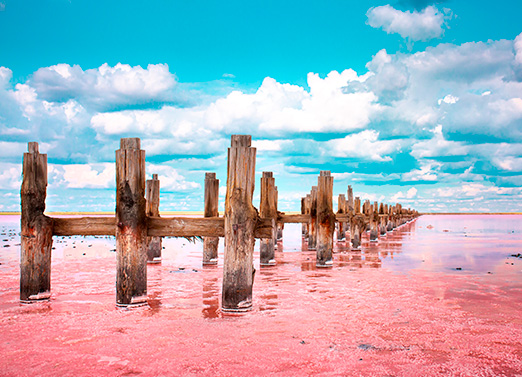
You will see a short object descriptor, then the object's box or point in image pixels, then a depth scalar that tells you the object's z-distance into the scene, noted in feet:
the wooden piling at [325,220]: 41.55
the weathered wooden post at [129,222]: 24.81
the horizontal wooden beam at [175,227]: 25.48
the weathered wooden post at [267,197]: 41.39
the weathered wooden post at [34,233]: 26.13
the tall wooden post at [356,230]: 59.96
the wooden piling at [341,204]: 60.13
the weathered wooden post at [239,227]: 23.86
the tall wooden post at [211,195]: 41.83
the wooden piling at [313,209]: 48.16
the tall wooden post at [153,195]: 43.24
